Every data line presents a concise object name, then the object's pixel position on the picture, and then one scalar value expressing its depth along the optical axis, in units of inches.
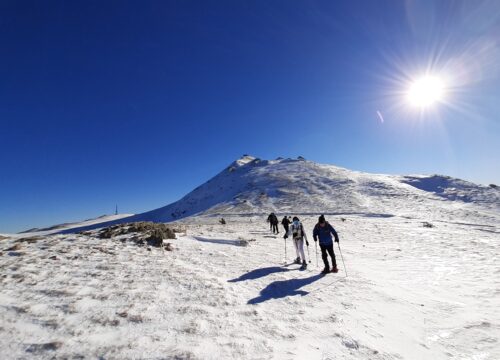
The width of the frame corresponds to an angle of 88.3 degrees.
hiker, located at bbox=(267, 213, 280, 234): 1032.8
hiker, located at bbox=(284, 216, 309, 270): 483.8
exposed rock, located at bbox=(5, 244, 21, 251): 449.7
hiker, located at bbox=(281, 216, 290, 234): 917.1
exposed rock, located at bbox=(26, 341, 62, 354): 179.8
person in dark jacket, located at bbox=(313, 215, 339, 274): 429.7
